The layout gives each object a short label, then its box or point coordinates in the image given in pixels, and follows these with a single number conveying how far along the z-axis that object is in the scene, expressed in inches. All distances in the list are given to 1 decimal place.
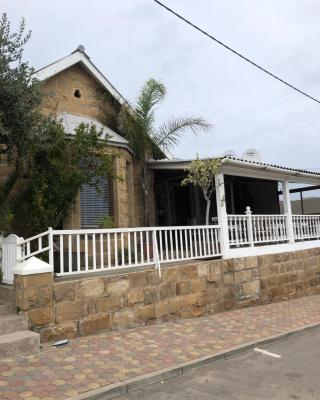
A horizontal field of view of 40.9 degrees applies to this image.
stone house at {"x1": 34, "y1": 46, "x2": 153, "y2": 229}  408.2
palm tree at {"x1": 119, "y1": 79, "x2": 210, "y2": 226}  457.4
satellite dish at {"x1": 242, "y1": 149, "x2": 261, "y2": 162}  553.3
